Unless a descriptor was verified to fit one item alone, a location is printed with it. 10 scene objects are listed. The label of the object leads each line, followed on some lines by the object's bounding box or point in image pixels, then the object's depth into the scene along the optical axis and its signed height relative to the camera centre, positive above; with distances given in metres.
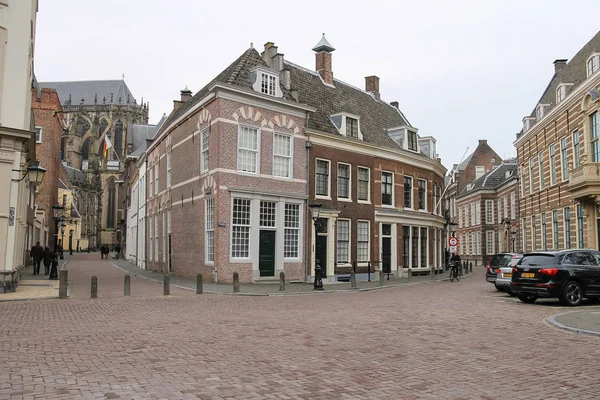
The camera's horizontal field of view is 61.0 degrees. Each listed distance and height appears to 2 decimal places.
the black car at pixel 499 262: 20.97 -0.66
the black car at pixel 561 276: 15.73 -0.89
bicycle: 30.06 -1.38
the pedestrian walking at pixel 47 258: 28.50 -0.81
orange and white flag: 76.46 +15.42
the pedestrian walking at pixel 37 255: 28.56 -0.63
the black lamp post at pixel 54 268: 24.54 -1.16
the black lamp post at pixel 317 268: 21.75 -0.95
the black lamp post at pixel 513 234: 47.74 +1.29
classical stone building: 16.66 +4.12
